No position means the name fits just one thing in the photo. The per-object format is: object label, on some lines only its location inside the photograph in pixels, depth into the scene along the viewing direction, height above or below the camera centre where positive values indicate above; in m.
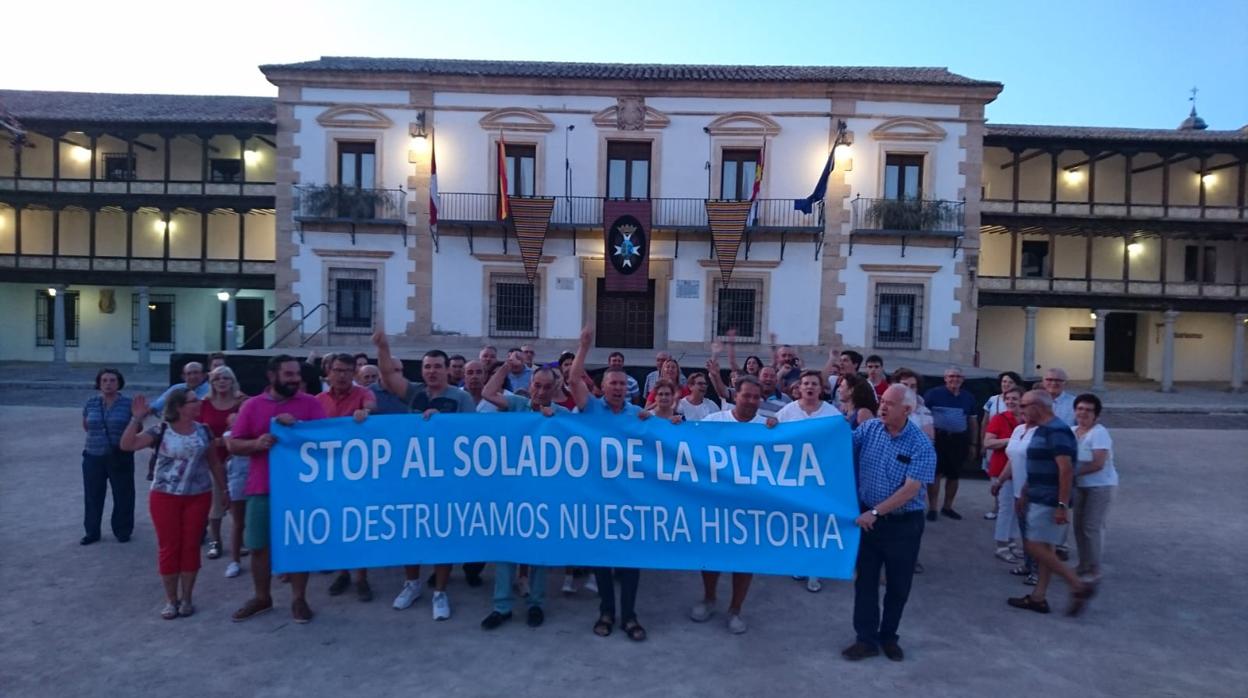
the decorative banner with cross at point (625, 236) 18.05 +2.61
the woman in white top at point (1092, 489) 5.54 -1.13
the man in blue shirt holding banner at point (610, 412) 4.88 -0.56
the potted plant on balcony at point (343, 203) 18.59 +3.40
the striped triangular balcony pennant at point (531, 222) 17.86 +2.91
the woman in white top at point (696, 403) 6.14 -0.58
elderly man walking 5.10 -1.04
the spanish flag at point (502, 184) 17.38 +3.72
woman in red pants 4.90 -1.19
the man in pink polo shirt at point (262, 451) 4.96 -0.87
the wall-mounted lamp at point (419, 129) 18.33 +5.34
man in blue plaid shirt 4.47 -1.14
